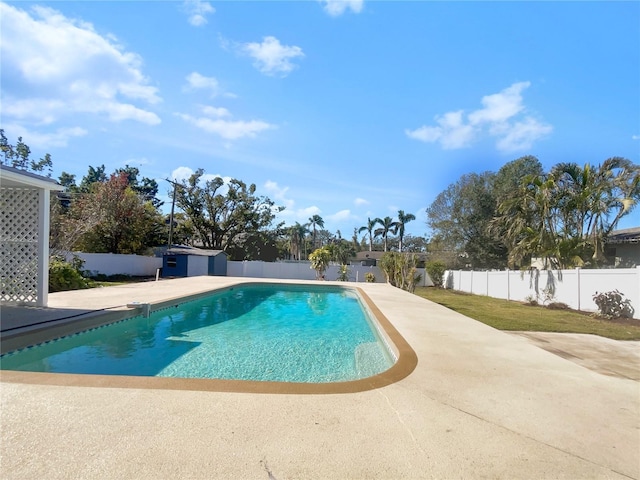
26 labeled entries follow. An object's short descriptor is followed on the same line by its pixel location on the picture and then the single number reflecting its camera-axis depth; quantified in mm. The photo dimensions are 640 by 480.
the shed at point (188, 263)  24734
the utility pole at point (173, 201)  24672
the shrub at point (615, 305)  9828
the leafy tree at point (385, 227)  50562
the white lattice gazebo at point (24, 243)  7762
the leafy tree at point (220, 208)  30922
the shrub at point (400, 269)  20016
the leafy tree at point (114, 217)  20891
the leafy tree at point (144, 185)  41094
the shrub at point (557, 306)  12533
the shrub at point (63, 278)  11820
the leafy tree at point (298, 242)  54844
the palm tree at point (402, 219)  48781
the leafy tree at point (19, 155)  25016
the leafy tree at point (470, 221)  26094
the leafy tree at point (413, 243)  54431
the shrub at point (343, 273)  25438
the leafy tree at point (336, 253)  26969
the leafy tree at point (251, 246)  33875
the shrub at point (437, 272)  25234
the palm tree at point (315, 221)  58594
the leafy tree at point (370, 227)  52709
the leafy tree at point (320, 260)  24844
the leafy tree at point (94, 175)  40938
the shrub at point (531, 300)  14078
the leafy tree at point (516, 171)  25578
